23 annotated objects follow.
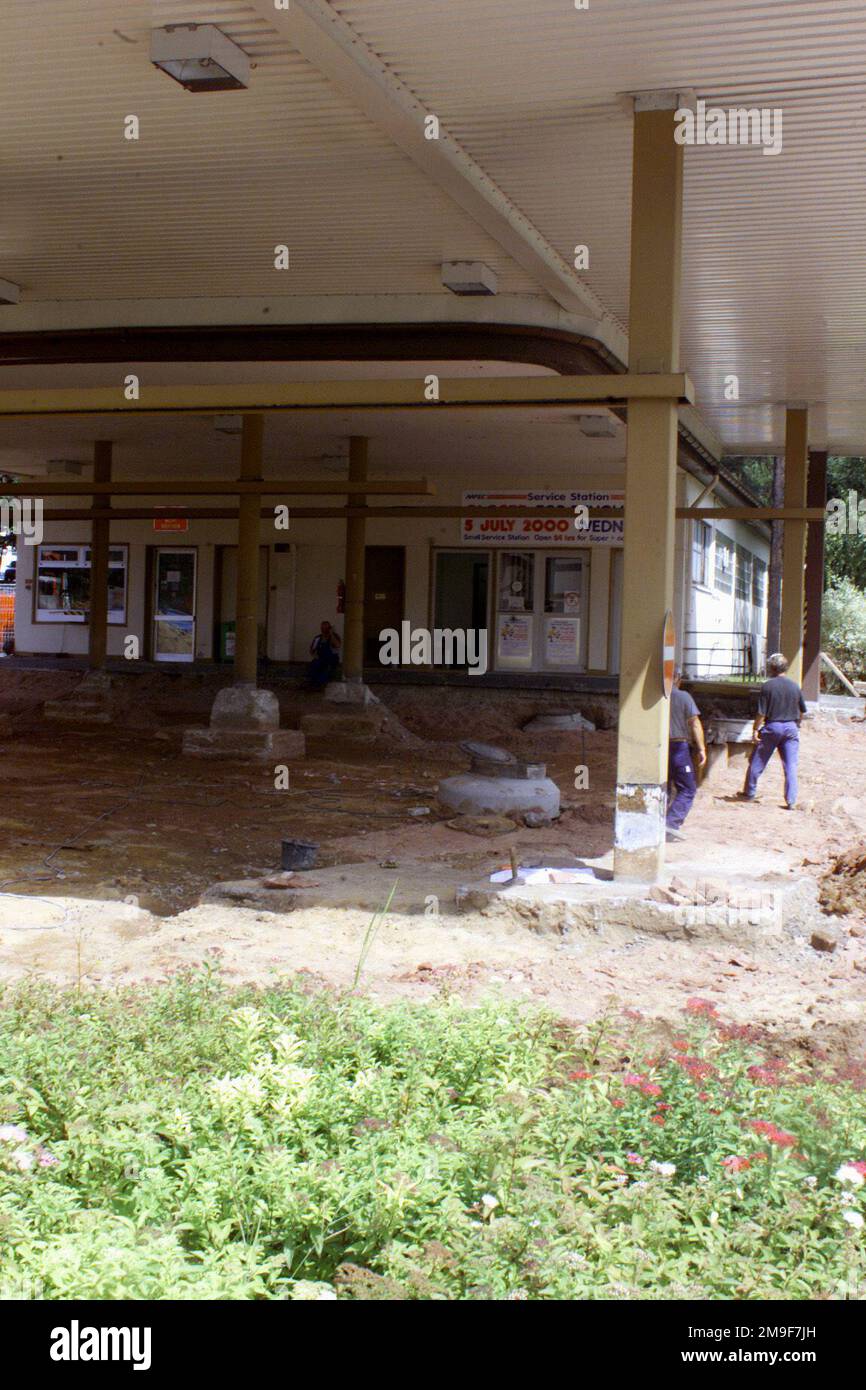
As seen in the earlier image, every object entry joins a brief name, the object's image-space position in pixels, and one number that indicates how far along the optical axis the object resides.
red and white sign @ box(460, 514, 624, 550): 23.78
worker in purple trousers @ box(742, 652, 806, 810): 13.55
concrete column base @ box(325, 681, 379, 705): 20.31
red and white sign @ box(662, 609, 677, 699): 8.08
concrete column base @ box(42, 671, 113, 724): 20.86
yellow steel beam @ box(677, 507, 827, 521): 17.12
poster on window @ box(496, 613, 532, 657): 24.56
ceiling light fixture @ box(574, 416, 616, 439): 17.12
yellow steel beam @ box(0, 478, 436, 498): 17.30
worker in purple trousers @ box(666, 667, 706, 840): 11.05
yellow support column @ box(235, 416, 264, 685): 17.48
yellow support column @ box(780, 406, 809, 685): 18.33
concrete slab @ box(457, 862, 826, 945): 7.60
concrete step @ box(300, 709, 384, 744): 19.38
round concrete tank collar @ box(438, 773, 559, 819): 12.55
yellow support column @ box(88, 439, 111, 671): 21.66
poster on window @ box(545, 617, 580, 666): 24.28
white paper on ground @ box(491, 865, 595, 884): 8.30
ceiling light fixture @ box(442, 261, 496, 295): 11.34
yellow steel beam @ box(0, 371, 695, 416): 8.01
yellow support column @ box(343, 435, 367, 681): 20.48
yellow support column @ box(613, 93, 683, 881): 7.96
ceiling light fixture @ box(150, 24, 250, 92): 7.12
